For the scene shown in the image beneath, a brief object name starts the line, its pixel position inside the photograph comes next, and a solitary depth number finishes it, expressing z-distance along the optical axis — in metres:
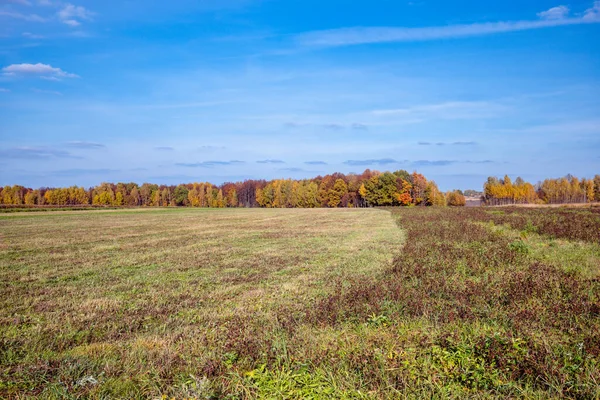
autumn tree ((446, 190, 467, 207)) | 151.86
